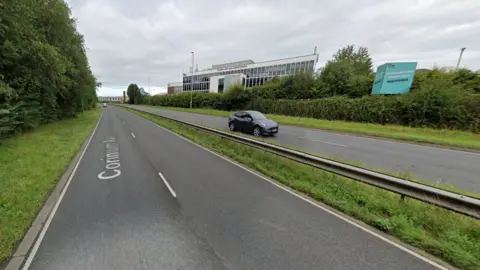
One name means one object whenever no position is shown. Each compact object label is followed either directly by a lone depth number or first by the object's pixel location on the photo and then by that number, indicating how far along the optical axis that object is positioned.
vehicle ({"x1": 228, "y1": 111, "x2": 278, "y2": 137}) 14.27
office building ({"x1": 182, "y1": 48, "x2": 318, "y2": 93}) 58.72
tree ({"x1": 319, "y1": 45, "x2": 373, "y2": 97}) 29.15
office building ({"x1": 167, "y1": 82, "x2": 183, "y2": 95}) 105.51
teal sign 22.14
